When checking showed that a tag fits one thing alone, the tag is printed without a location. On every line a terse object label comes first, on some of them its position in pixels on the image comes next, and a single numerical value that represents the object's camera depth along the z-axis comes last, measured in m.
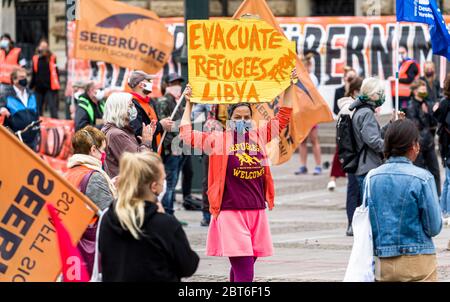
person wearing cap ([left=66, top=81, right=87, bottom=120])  30.40
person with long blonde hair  11.72
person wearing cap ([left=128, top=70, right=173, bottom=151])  20.02
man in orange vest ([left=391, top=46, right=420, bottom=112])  33.11
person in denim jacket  13.20
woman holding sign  17.57
